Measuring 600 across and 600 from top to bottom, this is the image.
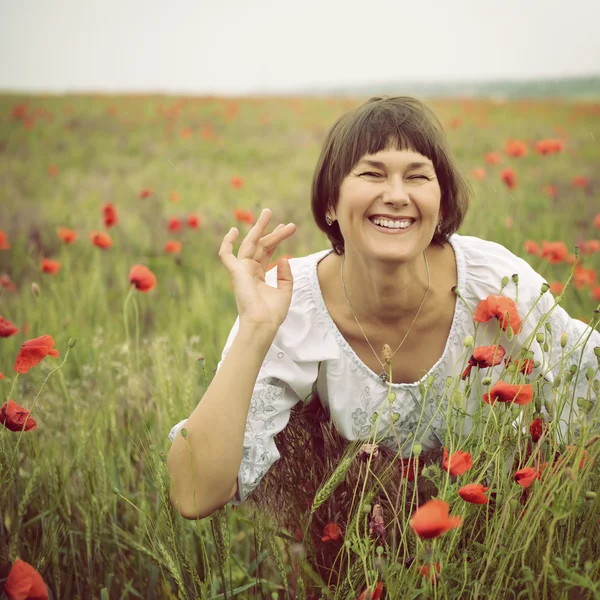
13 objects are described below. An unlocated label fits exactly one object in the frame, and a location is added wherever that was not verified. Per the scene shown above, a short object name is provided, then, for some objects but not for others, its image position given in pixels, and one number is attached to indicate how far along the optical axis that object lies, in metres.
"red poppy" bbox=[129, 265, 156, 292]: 1.83
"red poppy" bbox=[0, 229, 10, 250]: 2.49
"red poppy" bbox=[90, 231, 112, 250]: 2.29
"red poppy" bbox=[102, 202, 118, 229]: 2.58
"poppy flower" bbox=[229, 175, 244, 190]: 3.20
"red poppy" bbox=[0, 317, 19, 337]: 1.63
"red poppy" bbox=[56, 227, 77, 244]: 2.51
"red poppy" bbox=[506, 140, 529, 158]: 2.86
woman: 1.30
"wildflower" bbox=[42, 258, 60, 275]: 2.24
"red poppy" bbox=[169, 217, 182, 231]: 2.87
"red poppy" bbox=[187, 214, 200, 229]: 2.69
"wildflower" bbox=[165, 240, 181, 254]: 2.64
